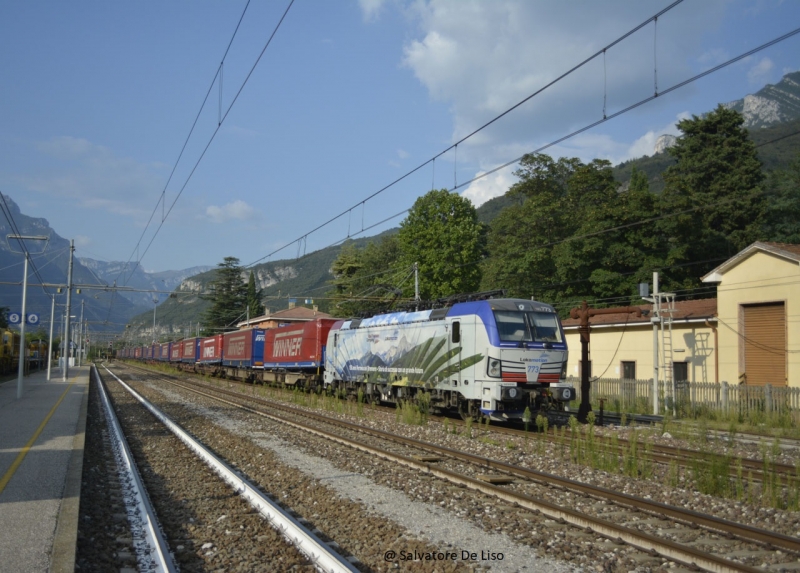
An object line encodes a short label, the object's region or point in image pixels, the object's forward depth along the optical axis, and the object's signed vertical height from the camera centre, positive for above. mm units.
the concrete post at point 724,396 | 21000 -1521
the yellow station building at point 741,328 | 23484 +716
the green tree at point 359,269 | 72125 +8804
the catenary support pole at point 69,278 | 40488 +3642
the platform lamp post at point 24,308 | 24672 +1073
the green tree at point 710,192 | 43188 +11374
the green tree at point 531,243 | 45531 +7144
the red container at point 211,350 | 50562 -778
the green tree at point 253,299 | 111062 +6910
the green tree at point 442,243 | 51094 +7725
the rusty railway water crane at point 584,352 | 19891 -201
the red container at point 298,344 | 29812 -173
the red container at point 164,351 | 73381 -1333
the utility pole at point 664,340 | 22594 +233
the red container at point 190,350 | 58594 -907
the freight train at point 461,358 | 16453 -424
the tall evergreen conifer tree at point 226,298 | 102188 +6351
